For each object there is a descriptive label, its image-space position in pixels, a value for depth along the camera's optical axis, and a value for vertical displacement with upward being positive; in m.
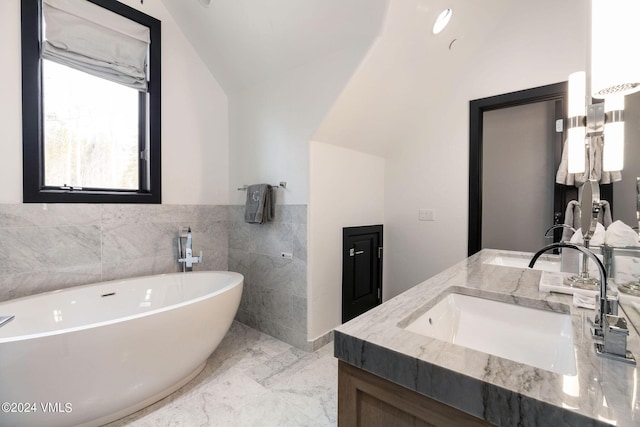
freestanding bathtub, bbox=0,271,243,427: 1.23 -0.72
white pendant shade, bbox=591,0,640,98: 0.69 +0.43
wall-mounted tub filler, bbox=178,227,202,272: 2.51 -0.37
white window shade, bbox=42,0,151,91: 1.96 +1.27
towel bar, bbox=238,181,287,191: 2.43 +0.22
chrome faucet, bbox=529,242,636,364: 0.61 -0.26
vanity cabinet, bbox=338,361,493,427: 0.56 -0.42
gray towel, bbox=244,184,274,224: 2.44 +0.05
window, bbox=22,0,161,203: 1.90 +0.84
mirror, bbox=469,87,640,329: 1.01 +0.20
